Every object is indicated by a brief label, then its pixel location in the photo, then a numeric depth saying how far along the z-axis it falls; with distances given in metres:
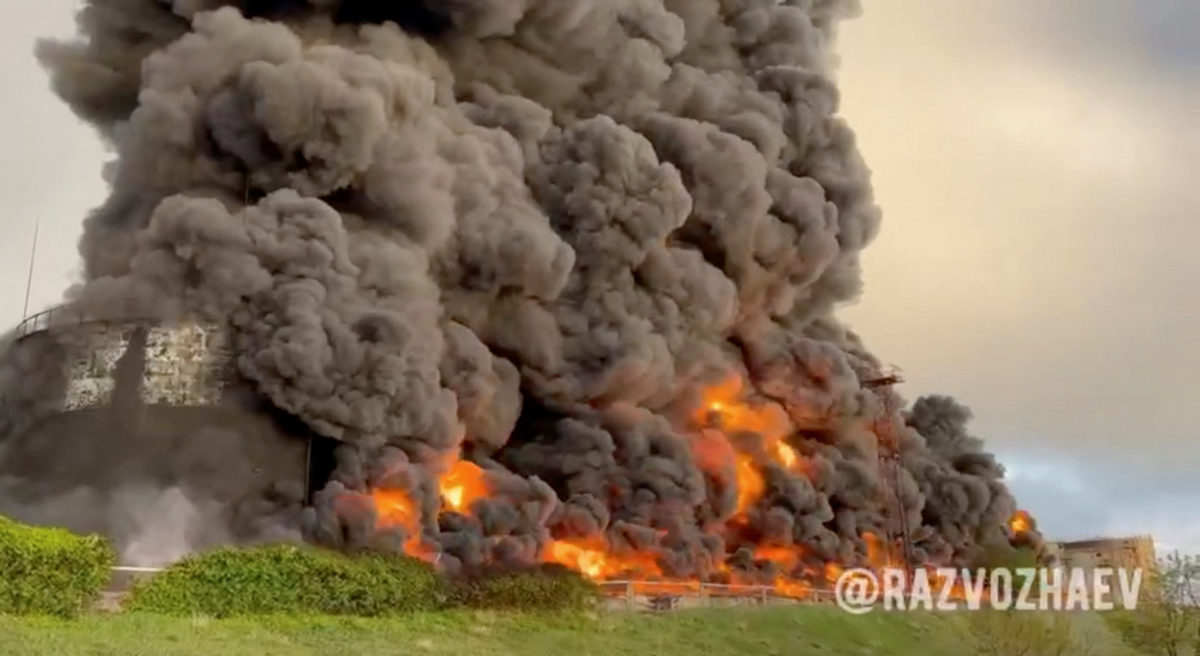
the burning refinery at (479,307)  34.47
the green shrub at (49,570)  20.22
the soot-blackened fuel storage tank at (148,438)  33.25
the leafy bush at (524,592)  27.06
